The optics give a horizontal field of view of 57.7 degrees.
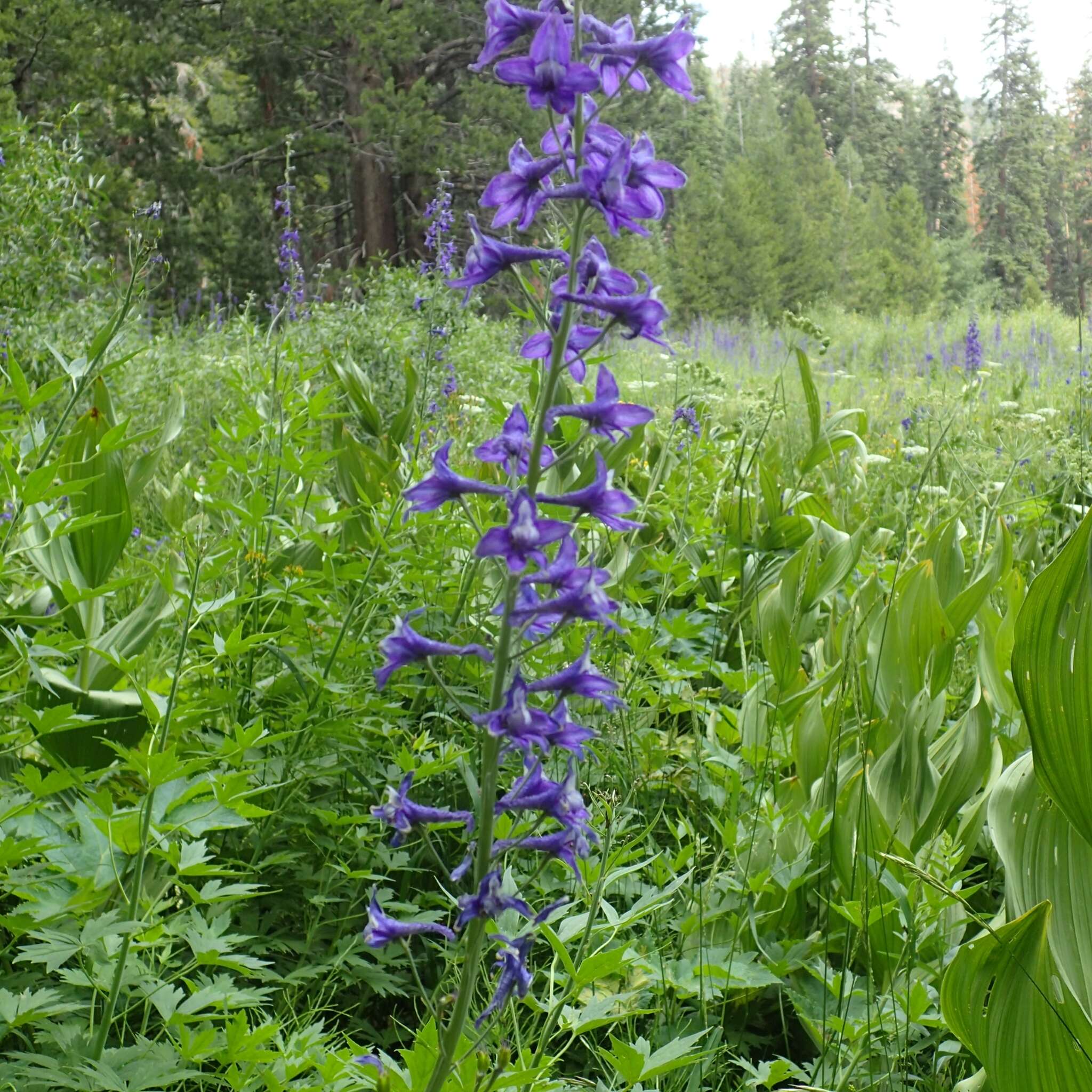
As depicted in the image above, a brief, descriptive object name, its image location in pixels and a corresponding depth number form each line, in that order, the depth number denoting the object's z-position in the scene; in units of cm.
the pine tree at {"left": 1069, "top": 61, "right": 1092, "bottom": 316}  2842
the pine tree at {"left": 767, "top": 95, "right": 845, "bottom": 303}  2567
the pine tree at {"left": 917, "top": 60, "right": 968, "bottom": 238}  5122
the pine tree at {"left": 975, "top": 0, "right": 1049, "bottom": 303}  4259
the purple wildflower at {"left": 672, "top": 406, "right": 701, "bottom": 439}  318
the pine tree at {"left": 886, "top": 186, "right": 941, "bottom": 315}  2853
